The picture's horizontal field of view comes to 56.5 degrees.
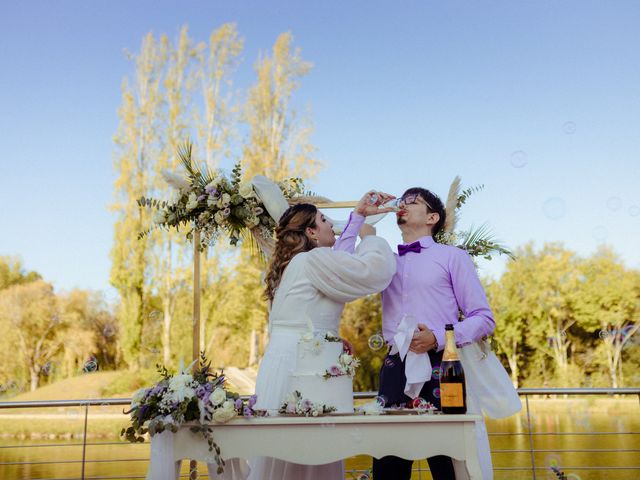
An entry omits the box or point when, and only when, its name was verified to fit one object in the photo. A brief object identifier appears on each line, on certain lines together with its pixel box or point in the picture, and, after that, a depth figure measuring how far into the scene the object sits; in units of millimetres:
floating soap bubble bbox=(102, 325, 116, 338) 20894
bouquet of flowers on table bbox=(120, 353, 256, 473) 1881
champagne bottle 1953
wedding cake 2085
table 1848
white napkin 2389
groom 2393
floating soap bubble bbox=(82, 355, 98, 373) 4184
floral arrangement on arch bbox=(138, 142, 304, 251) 3684
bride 2438
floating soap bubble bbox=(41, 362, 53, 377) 20447
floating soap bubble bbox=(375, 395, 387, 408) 2355
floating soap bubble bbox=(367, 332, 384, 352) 3340
